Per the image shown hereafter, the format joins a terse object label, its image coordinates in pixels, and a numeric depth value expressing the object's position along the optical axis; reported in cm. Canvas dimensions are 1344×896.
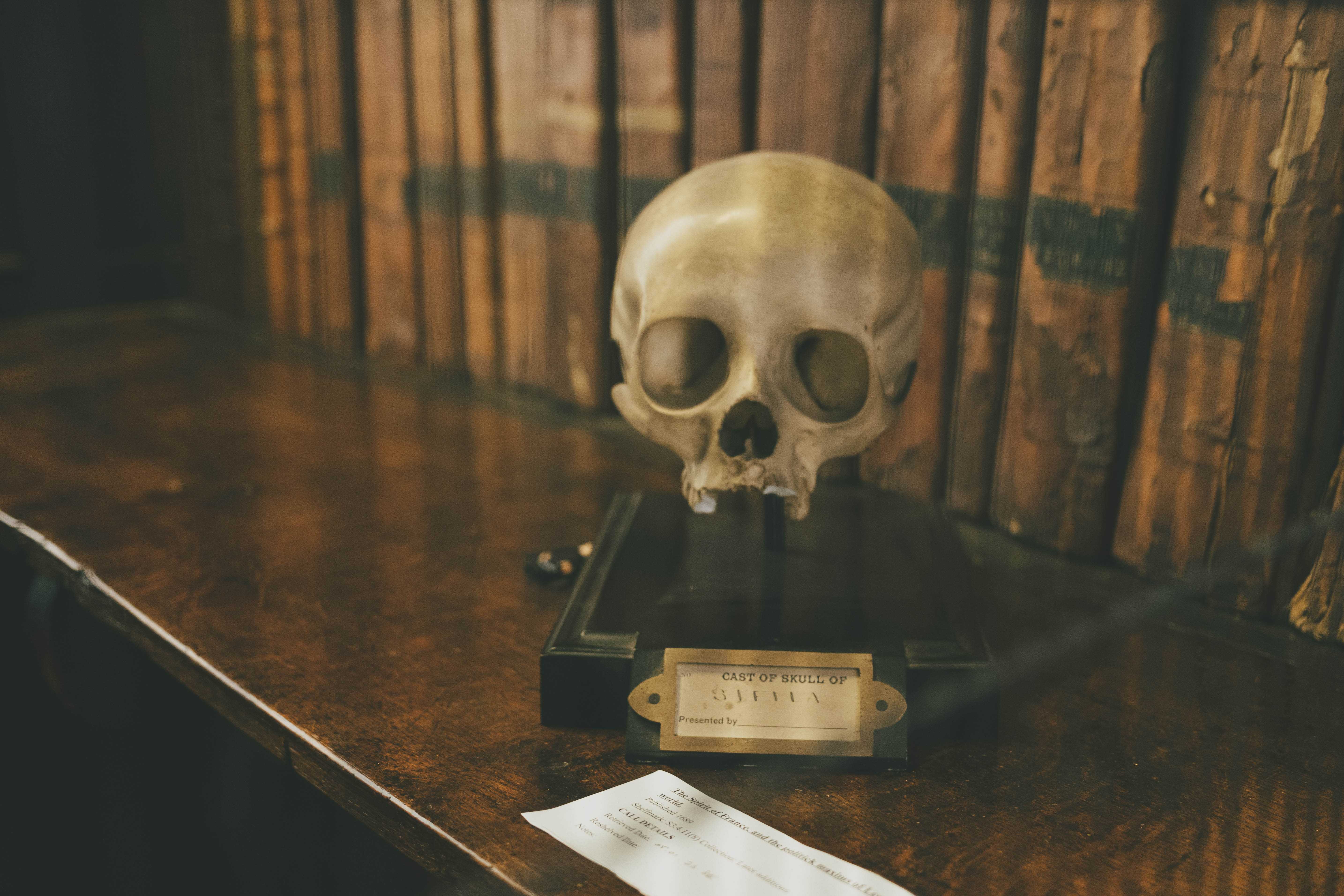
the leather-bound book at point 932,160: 105
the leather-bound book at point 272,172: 168
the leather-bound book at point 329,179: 160
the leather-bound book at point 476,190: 144
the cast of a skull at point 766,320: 77
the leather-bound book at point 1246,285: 86
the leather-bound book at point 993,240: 100
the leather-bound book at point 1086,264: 94
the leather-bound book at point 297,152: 165
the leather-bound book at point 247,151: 171
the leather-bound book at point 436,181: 148
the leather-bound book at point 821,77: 111
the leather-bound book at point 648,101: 126
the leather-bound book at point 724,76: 119
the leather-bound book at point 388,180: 153
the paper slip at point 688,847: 66
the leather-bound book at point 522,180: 139
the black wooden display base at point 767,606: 79
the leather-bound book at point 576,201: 133
